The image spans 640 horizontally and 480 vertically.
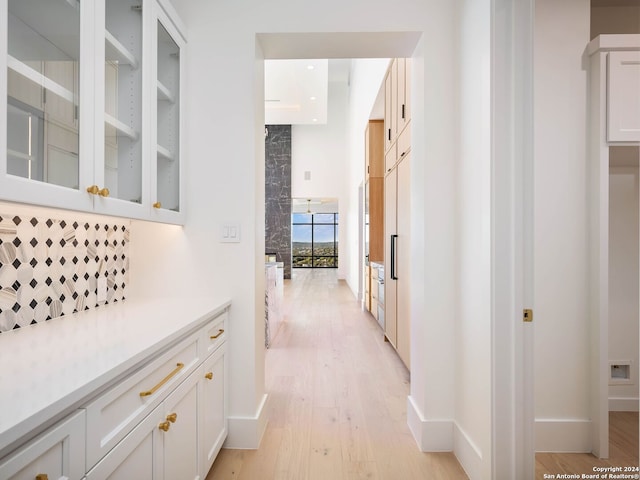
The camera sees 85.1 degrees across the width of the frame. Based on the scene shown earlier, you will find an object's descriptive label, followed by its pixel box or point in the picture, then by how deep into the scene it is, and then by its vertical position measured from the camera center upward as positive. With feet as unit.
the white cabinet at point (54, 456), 2.09 -1.41
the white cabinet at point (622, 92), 6.08 +2.62
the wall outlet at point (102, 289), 5.72 -0.79
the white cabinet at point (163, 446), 3.06 -2.11
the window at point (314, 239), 48.11 +0.31
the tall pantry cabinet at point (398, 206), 9.71 +1.13
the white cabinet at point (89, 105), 3.11 +1.53
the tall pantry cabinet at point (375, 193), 17.63 +2.46
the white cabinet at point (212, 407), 5.02 -2.61
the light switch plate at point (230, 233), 6.50 +0.15
